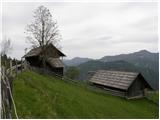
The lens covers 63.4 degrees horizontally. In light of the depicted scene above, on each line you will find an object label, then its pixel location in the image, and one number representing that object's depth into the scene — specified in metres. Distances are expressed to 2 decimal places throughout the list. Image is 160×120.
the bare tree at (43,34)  18.78
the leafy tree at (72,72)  32.76
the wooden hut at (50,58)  20.58
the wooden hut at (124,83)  16.23
